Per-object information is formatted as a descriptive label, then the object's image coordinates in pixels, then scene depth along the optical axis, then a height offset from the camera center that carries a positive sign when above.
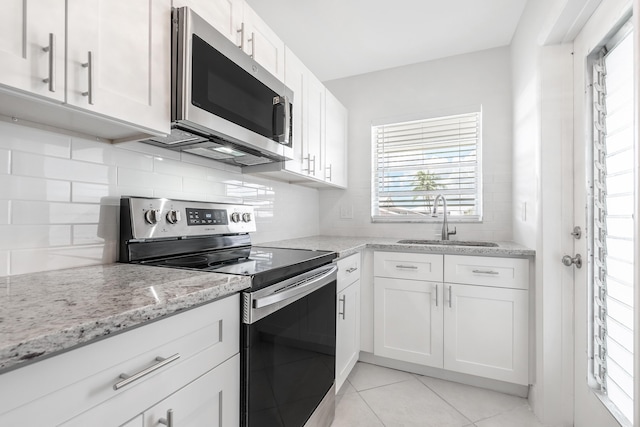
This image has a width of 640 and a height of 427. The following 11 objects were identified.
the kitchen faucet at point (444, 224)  2.54 -0.08
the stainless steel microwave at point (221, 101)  1.14 +0.49
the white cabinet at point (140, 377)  0.51 -0.34
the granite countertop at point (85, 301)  0.50 -0.20
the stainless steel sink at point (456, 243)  2.35 -0.22
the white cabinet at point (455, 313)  1.90 -0.66
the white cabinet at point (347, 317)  1.83 -0.67
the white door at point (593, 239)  1.18 -0.10
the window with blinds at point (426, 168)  2.65 +0.43
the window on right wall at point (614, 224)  1.12 -0.04
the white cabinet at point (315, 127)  2.16 +0.64
